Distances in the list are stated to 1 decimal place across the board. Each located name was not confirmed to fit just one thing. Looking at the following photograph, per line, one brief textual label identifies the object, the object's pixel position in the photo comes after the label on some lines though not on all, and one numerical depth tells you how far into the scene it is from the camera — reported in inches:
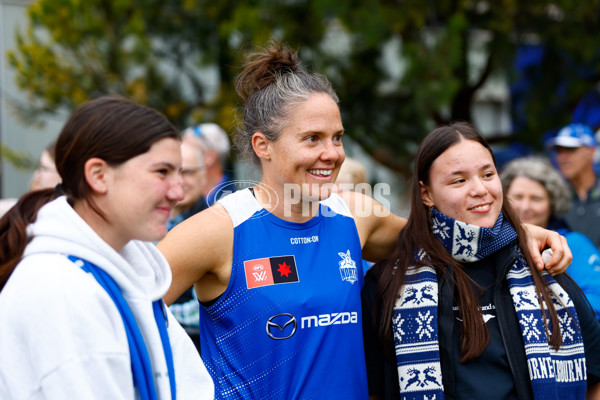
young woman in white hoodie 56.0
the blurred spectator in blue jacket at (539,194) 150.3
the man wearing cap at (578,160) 210.1
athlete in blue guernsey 89.5
